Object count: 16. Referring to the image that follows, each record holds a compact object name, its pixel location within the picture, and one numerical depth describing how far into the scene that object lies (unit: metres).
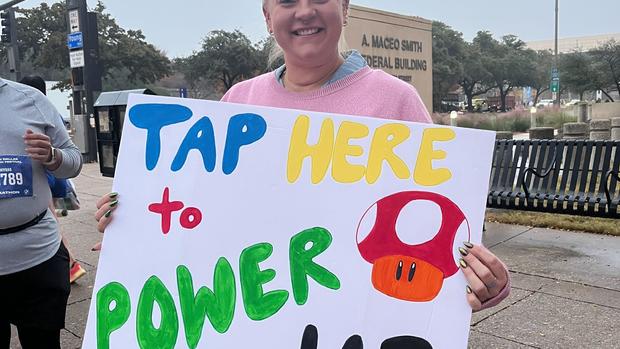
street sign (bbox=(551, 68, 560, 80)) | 35.79
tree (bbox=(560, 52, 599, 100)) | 31.28
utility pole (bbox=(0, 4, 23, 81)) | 18.42
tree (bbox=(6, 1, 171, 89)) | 37.28
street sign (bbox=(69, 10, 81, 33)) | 14.23
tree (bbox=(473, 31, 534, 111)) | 55.03
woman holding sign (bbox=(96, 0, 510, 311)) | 1.62
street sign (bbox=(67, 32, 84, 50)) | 14.29
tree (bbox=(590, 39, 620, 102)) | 29.84
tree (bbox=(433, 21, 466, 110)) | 45.66
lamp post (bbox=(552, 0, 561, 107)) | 36.12
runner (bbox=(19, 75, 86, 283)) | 3.92
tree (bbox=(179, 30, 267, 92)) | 41.25
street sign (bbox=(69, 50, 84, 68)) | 14.55
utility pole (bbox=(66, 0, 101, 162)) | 14.30
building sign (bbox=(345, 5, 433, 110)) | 10.76
